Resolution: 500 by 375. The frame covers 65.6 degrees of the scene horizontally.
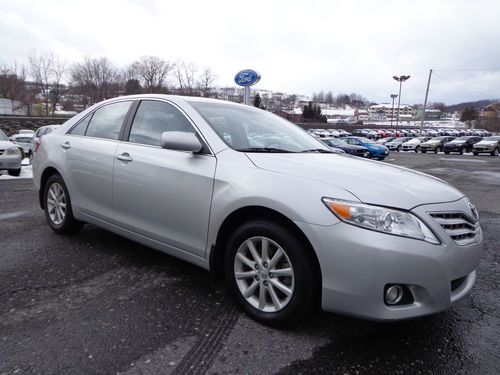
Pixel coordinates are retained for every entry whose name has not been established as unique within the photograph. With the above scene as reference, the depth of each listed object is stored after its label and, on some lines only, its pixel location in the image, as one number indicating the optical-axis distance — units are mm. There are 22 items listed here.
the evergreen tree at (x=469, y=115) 105750
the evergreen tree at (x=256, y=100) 63141
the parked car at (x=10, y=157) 10062
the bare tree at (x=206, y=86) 79250
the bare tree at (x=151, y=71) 83250
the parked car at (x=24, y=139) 17359
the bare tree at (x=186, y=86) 78962
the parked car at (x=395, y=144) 38000
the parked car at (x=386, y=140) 41131
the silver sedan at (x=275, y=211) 2207
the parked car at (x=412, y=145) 35469
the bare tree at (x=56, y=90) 68688
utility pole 52500
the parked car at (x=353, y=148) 23656
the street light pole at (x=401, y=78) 68750
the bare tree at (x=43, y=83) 69000
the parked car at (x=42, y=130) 14883
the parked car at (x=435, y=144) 33125
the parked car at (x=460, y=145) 30891
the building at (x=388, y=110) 157375
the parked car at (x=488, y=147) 28422
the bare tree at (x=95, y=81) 72188
